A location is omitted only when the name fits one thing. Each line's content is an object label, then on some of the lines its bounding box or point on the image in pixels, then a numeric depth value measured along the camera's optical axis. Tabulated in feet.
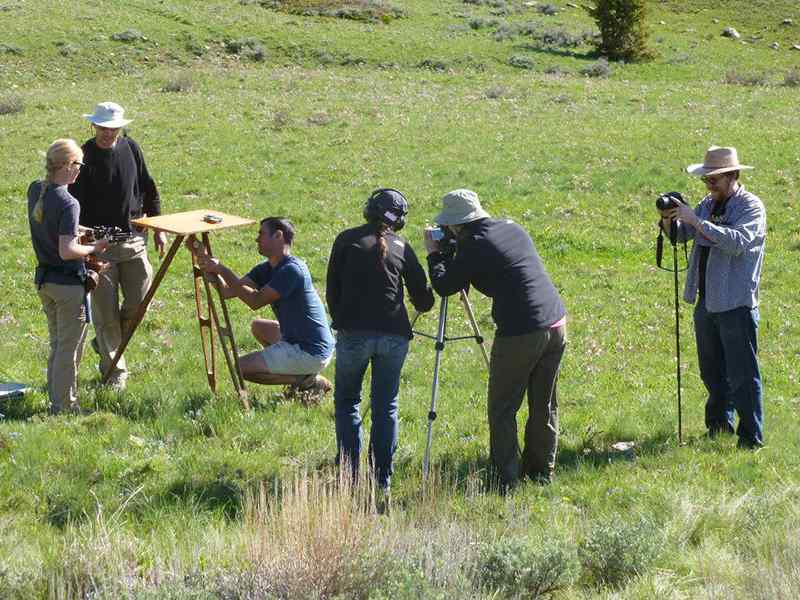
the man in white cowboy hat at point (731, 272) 60.54
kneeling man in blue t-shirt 65.36
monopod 64.59
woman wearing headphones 54.03
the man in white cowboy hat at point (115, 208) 70.54
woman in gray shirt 61.21
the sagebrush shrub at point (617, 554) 45.14
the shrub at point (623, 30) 342.23
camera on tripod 56.54
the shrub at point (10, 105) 205.87
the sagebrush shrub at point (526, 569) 43.04
